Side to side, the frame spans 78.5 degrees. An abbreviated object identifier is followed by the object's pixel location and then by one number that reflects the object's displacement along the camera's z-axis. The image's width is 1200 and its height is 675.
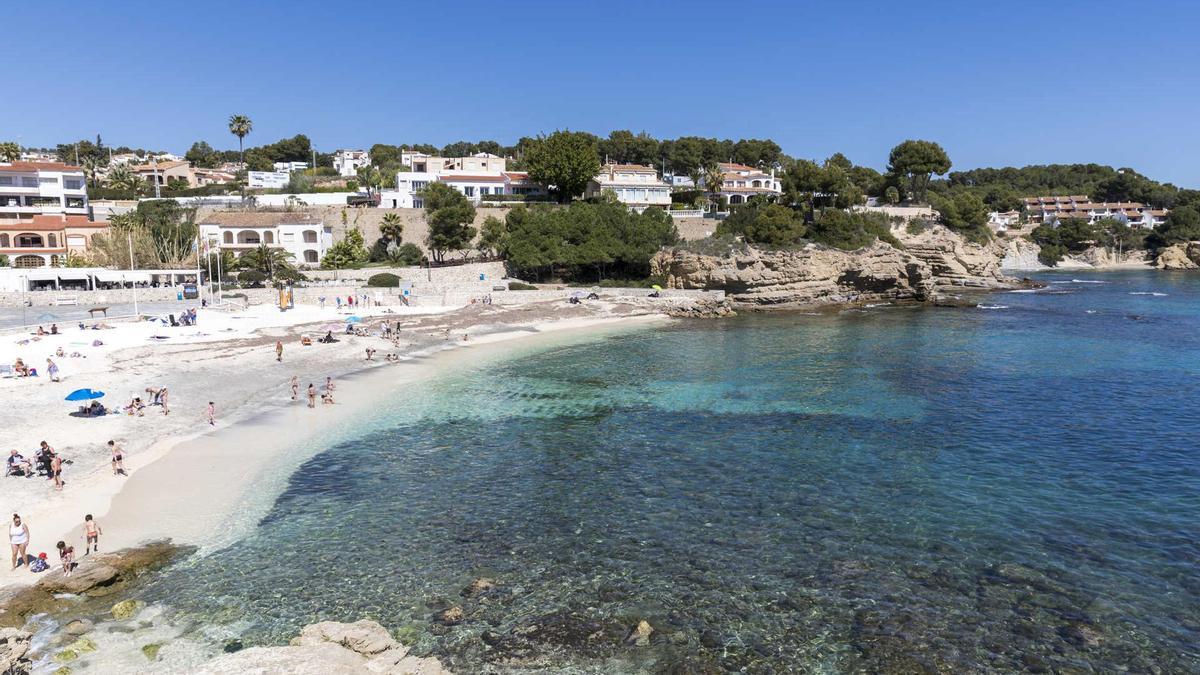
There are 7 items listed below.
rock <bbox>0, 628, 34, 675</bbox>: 12.78
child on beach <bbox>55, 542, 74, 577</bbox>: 16.22
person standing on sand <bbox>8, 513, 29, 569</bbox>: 16.56
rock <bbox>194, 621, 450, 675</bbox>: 12.93
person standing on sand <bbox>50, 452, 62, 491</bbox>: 21.02
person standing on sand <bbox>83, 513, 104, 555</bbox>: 17.59
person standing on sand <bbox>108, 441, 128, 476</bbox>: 22.56
